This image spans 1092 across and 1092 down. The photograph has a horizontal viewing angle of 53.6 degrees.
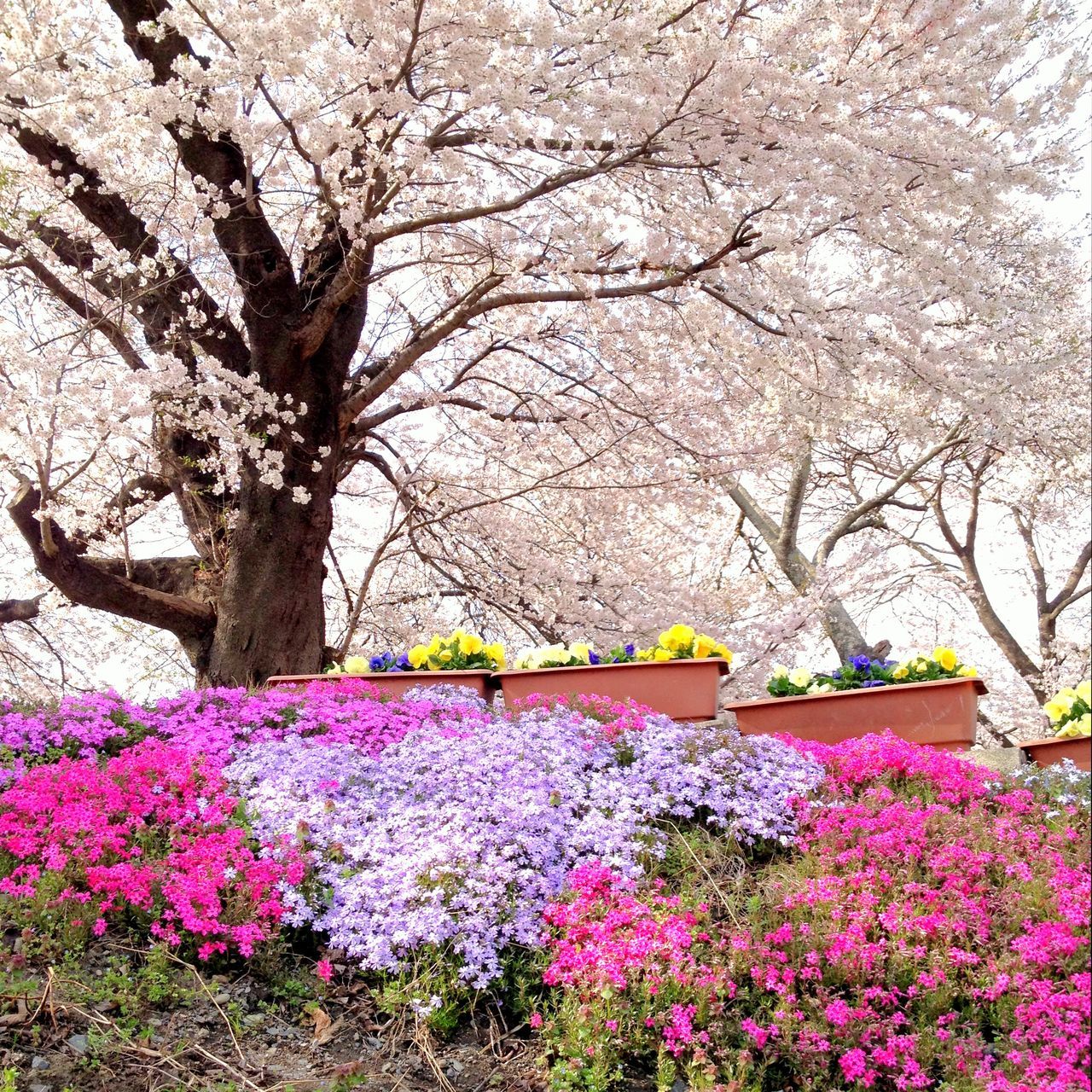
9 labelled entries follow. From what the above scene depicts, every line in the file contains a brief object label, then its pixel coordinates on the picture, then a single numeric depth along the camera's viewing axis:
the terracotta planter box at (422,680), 6.38
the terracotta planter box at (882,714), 5.32
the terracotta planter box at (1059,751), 4.16
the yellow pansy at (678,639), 6.04
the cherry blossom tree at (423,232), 5.94
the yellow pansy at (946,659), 5.55
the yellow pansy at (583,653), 6.30
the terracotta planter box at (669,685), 5.88
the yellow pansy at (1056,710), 4.47
